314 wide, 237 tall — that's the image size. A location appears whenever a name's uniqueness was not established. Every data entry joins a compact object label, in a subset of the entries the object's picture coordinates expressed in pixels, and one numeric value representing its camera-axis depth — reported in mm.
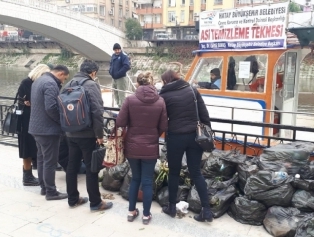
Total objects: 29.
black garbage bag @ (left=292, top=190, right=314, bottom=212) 2581
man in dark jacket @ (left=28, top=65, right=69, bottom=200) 3002
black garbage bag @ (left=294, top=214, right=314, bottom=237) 2327
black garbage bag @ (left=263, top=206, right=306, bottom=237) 2490
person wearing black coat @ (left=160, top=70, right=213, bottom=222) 2682
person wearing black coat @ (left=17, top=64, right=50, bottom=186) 3461
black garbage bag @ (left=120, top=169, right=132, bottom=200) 3213
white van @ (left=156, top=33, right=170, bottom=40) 32450
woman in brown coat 2609
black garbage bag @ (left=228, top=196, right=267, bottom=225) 2703
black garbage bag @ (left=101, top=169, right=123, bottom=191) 3375
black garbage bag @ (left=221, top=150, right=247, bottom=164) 3087
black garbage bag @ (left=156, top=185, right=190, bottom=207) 3028
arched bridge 19316
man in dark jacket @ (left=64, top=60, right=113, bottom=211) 2772
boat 4051
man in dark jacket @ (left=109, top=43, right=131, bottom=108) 5728
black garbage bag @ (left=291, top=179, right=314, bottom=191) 2645
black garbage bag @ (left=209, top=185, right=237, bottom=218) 2836
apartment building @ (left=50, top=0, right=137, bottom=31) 40676
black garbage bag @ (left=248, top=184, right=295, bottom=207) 2642
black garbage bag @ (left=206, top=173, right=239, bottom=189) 2982
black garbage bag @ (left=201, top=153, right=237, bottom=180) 3099
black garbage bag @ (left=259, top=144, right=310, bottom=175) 2856
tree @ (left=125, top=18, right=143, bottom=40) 34068
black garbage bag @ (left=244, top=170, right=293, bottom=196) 2680
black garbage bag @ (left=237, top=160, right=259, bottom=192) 2876
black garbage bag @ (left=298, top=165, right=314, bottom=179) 2719
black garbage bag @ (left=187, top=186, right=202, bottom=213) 2876
